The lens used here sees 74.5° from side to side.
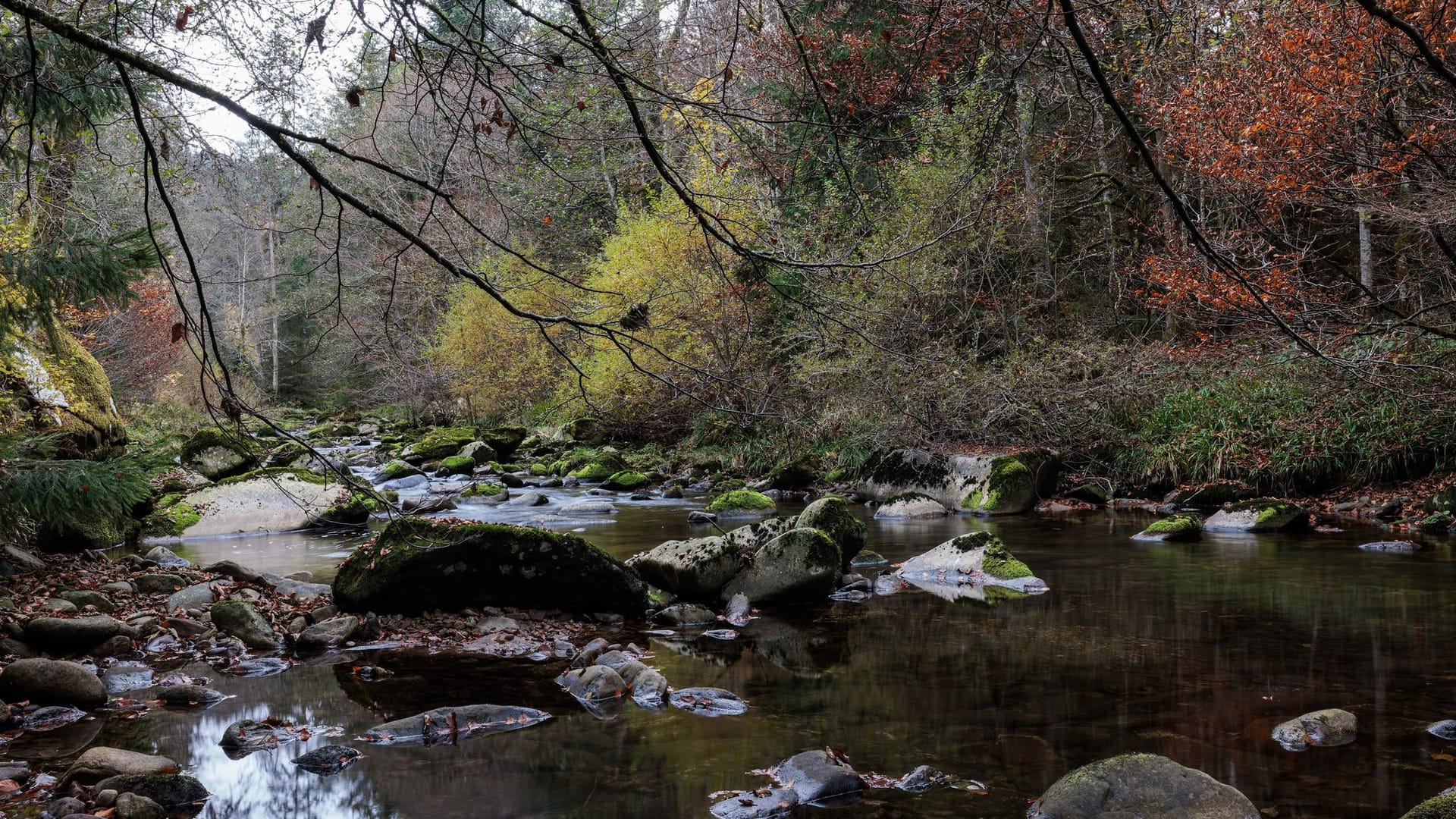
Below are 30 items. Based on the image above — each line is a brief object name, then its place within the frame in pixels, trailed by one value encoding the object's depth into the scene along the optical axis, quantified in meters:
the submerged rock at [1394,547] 9.02
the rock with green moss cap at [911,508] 13.21
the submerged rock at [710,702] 4.86
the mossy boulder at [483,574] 6.73
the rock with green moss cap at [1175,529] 10.16
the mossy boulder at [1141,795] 3.42
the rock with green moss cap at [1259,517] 10.66
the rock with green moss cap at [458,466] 18.78
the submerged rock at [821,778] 3.77
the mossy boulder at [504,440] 21.58
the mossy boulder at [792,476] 16.02
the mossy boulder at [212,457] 15.31
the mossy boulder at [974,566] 8.19
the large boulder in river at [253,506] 12.05
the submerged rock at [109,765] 3.66
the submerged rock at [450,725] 4.47
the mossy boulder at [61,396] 8.41
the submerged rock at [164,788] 3.61
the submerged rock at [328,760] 4.09
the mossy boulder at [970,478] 13.20
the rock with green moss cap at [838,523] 8.62
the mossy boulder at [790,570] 7.54
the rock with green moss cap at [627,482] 16.96
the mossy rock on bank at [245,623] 6.17
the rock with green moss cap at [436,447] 20.67
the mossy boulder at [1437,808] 2.67
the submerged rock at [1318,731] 4.19
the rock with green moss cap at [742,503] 13.45
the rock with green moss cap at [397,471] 17.81
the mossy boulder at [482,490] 15.63
